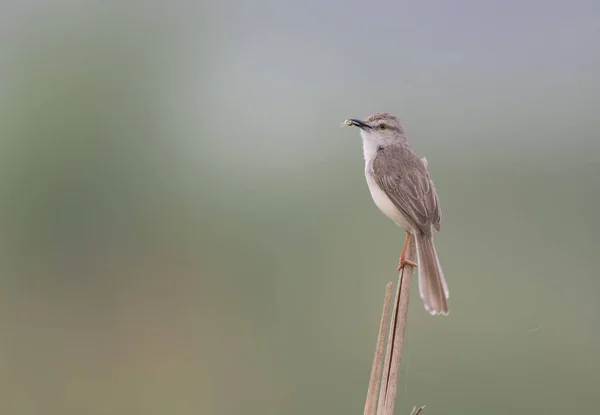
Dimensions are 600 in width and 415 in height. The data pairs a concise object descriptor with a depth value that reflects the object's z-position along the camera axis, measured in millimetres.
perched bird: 7332
